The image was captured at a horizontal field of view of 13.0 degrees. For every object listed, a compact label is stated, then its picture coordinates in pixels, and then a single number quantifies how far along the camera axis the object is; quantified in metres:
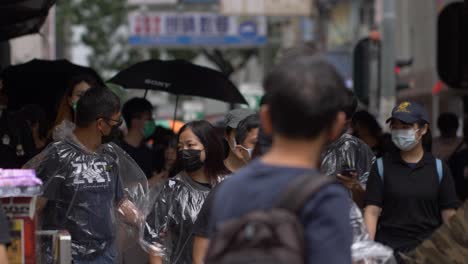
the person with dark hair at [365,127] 16.05
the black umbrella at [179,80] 19.74
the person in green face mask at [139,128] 17.85
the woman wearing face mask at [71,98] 13.59
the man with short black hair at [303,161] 6.42
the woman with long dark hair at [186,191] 11.67
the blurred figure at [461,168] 19.88
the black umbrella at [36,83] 17.22
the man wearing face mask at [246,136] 12.47
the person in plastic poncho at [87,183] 11.67
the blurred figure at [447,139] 21.33
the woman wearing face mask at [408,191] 12.47
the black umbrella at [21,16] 16.33
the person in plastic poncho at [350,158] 12.67
